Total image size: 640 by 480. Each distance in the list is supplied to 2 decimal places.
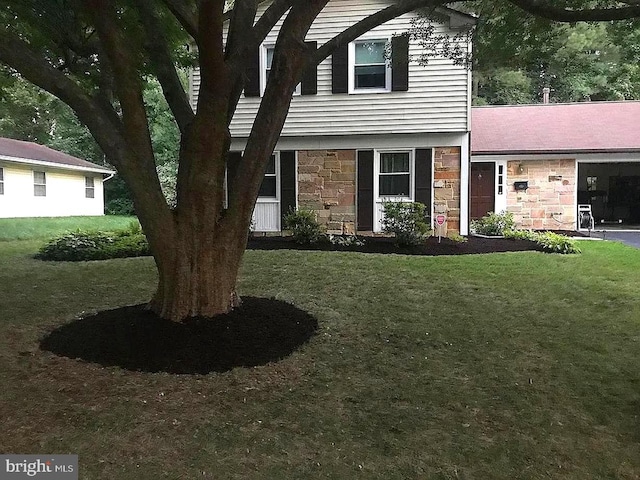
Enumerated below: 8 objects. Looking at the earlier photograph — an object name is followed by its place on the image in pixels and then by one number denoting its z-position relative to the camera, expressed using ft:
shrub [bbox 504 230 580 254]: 31.12
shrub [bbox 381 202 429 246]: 31.76
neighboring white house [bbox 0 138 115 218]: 57.00
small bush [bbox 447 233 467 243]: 34.27
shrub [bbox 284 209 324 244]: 32.89
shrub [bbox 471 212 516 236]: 38.73
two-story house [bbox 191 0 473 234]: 35.94
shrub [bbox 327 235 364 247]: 32.49
